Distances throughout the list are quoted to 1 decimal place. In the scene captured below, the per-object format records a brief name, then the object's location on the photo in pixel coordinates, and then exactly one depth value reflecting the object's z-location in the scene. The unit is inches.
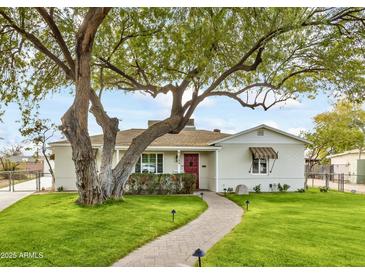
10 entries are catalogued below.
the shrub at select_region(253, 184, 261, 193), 631.8
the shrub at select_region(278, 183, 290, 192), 645.3
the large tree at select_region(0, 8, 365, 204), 335.6
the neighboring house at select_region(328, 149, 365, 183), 817.5
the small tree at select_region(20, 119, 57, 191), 580.7
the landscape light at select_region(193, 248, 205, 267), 177.8
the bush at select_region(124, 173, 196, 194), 560.7
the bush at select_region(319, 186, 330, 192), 628.9
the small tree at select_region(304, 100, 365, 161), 681.6
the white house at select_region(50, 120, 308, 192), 631.8
